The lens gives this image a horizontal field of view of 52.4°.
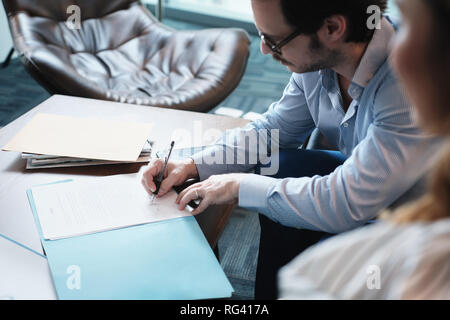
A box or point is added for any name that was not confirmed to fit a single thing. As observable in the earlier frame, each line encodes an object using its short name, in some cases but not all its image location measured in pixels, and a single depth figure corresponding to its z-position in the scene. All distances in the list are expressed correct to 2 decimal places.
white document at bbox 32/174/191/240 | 0.81
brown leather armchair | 1.77
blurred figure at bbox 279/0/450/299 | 0.43
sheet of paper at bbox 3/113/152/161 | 1.01
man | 0.83
